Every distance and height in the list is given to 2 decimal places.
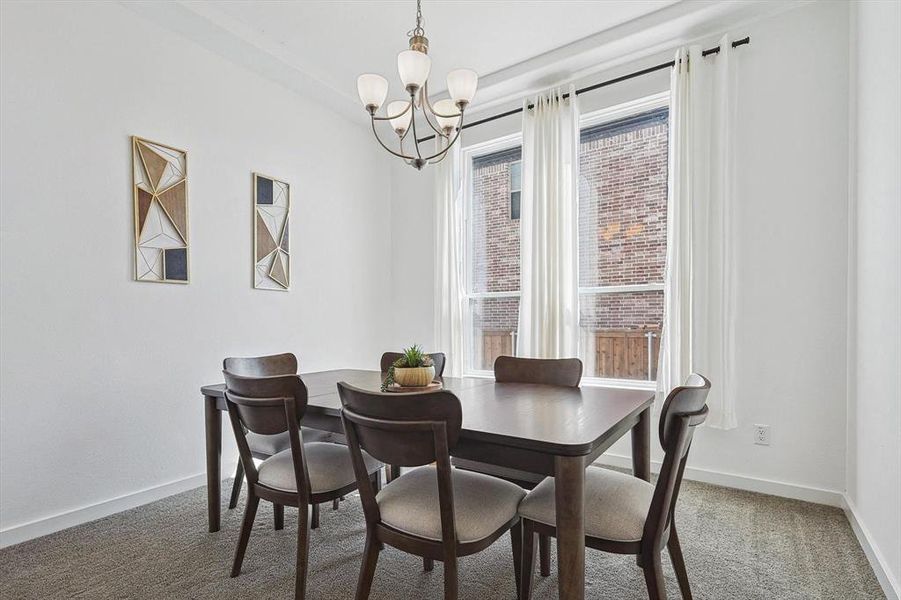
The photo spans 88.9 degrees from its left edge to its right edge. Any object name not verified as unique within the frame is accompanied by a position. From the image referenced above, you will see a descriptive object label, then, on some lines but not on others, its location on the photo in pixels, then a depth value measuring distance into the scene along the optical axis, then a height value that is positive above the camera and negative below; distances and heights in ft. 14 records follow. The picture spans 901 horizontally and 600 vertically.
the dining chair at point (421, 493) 4.29 -2.21
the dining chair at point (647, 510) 4.32 -2.23
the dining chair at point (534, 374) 6.43 -1.38
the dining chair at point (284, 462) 5.58 -2.30
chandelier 6.68 +3.16
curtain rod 9.37 +5.12
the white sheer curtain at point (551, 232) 11.35 +1.57
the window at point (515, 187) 13.10 +3.08
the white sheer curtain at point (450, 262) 13.47 +0.95
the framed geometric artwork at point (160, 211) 8.99 +1.67
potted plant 6.28 -1.05
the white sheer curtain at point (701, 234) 9.37 +1.26
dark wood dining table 4.09 -1.48
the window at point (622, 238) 10.77 +1.36
